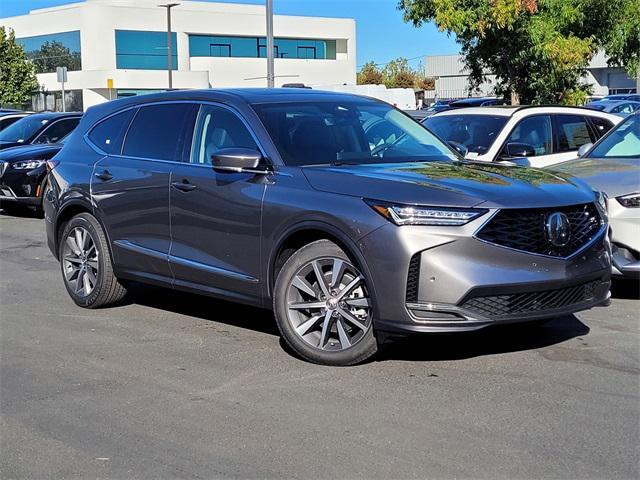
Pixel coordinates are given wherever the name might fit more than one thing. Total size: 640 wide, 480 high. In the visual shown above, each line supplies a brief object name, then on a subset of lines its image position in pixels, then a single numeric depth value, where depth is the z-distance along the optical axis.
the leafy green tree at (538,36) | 17.58
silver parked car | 7.41
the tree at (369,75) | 101.88
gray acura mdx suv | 5.41
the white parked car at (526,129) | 10.76
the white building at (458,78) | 69.69
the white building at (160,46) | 62.53
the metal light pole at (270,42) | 20.55
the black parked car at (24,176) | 14.60
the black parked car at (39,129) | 16.70
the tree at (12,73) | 59.16
